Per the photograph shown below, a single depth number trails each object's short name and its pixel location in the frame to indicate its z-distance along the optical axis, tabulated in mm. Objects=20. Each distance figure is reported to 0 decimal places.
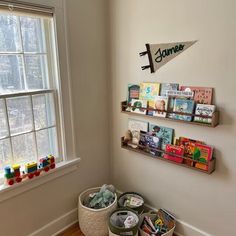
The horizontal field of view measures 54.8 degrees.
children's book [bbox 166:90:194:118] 1607
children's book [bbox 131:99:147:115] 1848
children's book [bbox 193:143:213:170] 1550
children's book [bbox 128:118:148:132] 1920
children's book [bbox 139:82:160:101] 1782
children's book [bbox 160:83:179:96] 1678
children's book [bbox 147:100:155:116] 1793
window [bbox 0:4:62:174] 1498
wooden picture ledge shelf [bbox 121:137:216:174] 1536
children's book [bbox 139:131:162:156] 1820
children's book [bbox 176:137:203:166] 1634
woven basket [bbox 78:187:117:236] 1809
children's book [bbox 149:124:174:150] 1766
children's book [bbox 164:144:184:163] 1669
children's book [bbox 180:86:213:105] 1510
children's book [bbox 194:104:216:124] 1472
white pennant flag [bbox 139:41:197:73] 1605
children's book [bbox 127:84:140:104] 1913
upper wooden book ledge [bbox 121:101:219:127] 1456
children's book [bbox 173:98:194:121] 1565
